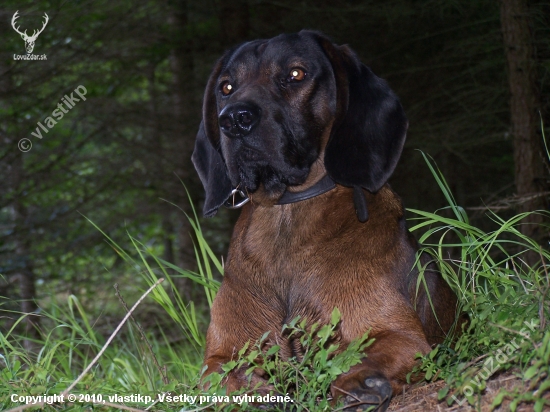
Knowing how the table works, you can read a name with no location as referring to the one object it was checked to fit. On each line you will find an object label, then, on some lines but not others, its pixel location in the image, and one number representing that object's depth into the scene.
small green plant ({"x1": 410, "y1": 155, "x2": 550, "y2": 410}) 2.22
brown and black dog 2.83
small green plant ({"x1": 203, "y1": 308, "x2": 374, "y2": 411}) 2.54
